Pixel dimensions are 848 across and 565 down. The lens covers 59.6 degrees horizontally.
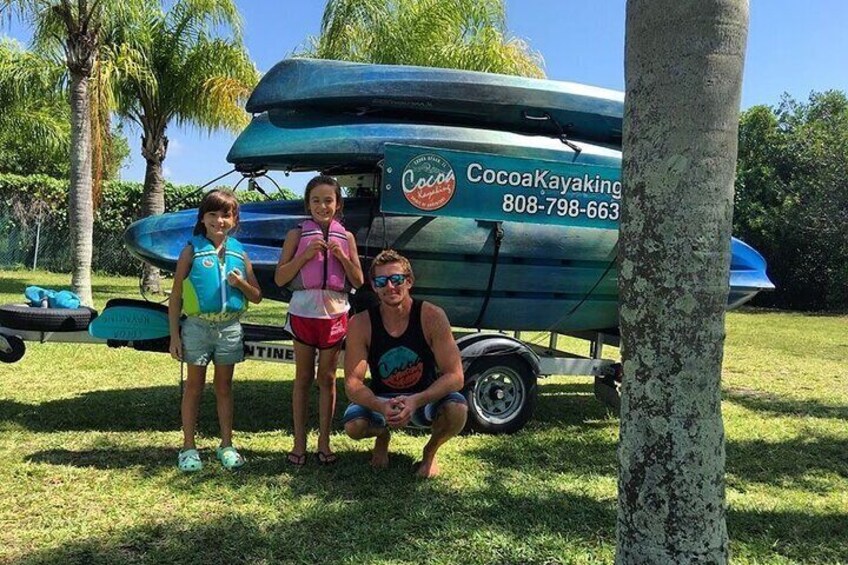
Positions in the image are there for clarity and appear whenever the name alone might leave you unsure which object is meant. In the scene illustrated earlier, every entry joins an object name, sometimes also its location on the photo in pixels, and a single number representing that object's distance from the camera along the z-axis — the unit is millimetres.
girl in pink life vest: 4402
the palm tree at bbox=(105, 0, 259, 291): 15523
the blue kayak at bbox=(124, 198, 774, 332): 5414
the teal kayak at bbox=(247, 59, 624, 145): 5590
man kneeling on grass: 4051
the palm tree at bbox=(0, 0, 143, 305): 11664
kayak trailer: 5043
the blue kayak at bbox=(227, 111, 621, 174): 5418
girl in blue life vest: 4316
